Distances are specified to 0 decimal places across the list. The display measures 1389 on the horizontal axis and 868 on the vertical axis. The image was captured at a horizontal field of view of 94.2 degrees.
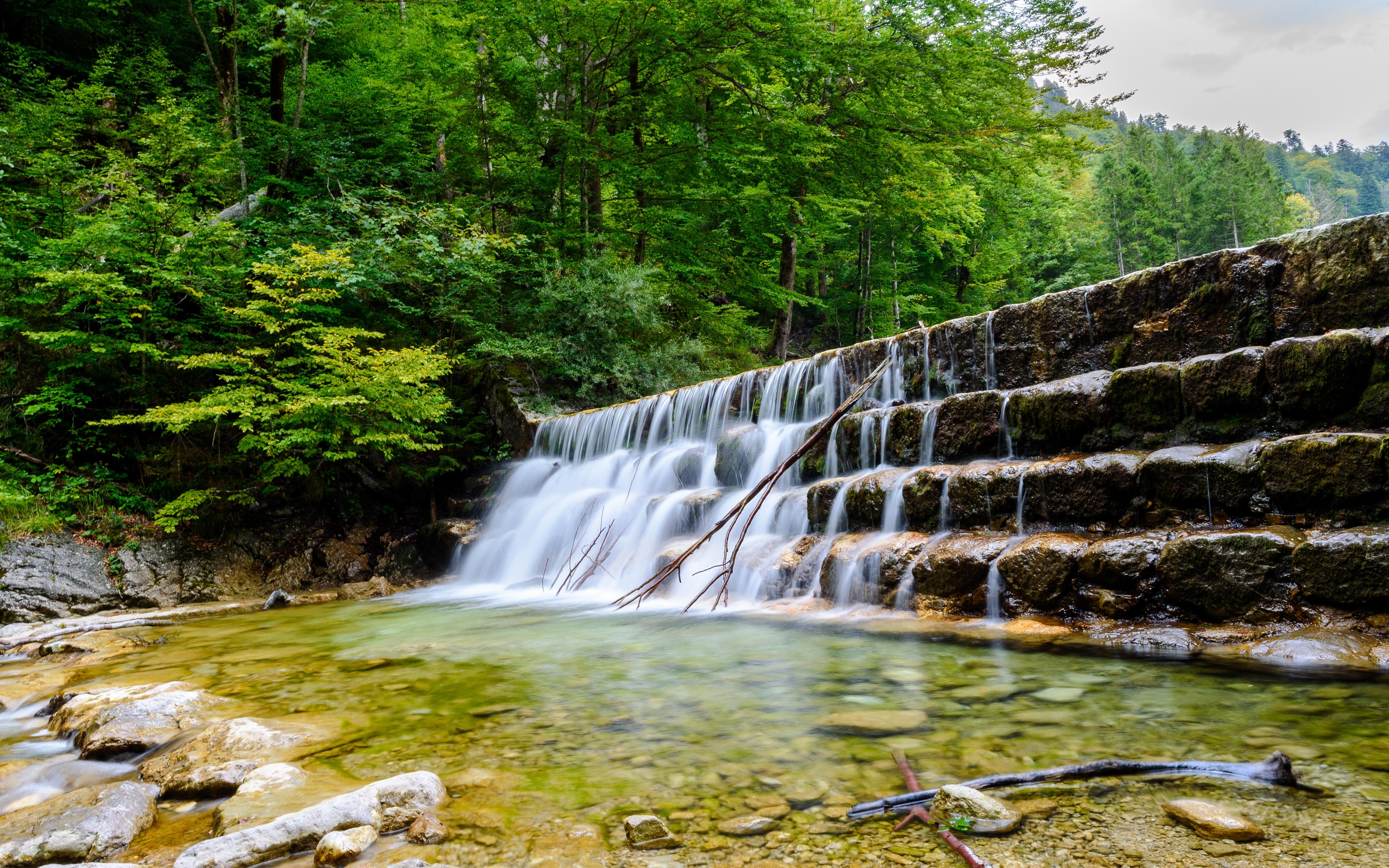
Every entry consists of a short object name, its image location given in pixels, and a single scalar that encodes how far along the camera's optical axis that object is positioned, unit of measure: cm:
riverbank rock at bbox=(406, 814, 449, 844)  193
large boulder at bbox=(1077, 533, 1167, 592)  432
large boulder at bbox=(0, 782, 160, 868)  189
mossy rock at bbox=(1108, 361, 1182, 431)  544
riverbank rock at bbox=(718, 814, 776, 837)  190
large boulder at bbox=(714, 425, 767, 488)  879
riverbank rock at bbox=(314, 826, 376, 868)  178
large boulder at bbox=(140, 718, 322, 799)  235
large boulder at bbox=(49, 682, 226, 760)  285
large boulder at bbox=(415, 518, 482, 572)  1072
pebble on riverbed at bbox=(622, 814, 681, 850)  184
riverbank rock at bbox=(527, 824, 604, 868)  177
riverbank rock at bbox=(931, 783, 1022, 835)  179
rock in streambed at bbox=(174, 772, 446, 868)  176
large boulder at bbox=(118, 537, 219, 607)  824
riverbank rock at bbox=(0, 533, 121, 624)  713
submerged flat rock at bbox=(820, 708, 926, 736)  271
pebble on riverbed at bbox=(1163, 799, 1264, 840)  167
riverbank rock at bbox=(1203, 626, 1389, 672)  337
